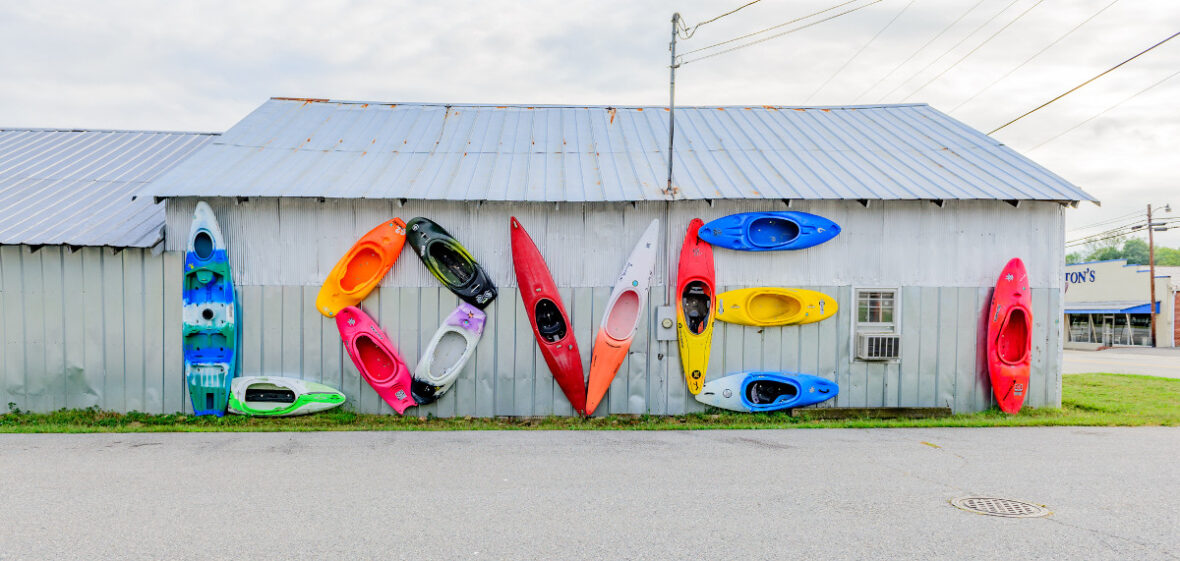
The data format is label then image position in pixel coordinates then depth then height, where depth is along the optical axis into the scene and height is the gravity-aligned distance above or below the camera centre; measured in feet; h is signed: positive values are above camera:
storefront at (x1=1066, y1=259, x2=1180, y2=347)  118.62 -6.17
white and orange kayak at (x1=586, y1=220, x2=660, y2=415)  33.81 -2.42
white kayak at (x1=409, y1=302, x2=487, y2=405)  33.60 -3.97
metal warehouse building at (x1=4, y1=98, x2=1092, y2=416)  33.71 +0.50
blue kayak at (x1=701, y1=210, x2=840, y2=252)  34.06 +1.72
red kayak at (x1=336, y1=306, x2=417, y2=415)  33.35 -4.15
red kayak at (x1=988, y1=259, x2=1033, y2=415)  34.58 -3.15
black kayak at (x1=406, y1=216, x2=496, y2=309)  33.50 +0.17
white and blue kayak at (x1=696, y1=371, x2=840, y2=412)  34.42 -5.86
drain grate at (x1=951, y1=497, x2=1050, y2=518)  18.76 -6.31
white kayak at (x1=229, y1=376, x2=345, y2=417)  33.47 -6.07
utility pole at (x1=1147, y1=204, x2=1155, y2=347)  118.01 +2.96
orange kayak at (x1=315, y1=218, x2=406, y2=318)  33.42 -0.03
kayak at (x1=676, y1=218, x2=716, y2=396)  34.09 -1.74
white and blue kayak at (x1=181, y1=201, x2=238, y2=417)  33.06 -2.43
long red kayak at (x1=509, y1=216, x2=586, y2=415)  33.53 -2.33
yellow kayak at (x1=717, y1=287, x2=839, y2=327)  34.35 -1.83
